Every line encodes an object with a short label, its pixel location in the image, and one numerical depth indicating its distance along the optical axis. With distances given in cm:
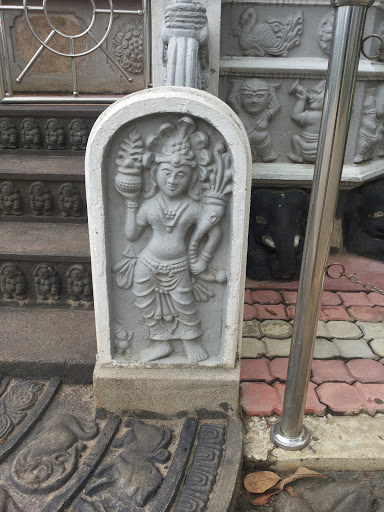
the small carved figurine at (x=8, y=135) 275
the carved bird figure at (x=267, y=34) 271
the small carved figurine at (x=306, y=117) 282
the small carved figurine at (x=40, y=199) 252
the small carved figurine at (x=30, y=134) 273
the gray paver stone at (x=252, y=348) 220
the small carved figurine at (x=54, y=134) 273
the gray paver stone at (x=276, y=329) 236
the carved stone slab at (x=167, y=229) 146
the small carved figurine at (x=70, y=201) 252
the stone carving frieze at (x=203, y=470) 147
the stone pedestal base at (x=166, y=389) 177
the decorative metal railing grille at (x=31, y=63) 293
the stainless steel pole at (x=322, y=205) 122
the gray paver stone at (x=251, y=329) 235
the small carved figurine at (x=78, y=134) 273
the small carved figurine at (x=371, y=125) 289
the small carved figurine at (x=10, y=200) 253
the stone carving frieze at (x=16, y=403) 175
